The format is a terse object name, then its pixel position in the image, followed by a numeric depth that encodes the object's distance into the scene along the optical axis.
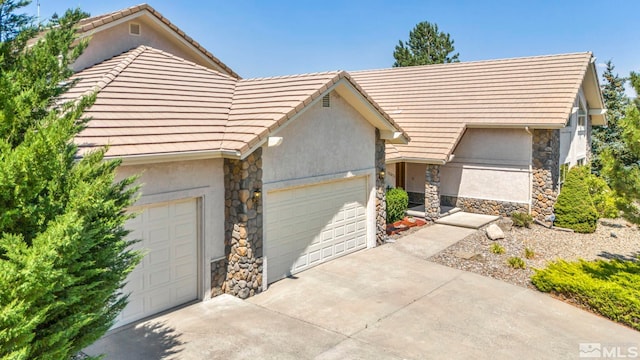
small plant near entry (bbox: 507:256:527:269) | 12.03
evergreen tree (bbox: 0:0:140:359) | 3.92
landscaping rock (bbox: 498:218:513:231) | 16.98
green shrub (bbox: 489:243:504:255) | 13.45
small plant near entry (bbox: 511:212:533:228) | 17.09
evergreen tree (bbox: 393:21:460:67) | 43.47
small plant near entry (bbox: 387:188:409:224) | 16.44
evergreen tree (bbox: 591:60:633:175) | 29.61
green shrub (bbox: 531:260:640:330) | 8.99
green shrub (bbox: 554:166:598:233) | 16.91
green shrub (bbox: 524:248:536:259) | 13.15
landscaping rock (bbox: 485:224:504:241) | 15.21
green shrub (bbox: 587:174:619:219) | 19.66
